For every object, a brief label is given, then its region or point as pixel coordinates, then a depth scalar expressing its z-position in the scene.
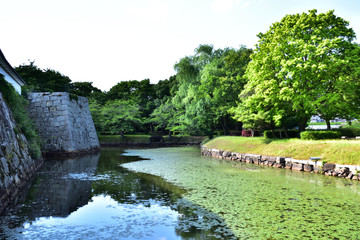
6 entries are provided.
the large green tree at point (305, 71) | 15.93
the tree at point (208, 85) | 30.06
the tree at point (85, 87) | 54.28
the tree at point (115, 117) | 41.51
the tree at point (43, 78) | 35.31
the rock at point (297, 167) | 13.90
